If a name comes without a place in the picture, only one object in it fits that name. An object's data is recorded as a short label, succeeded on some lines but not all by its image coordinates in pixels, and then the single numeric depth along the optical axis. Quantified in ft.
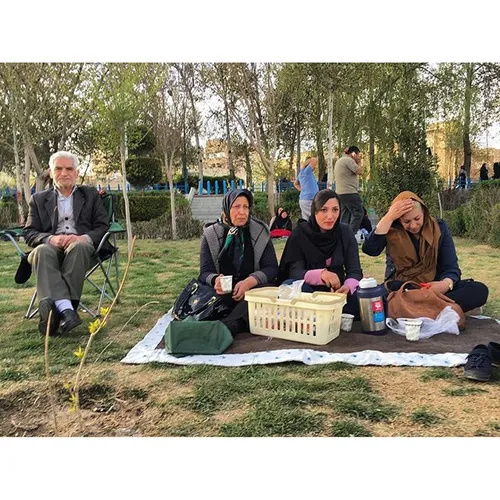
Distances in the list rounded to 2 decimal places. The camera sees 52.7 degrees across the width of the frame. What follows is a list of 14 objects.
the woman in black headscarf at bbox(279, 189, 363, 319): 8.63
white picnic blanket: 6.71
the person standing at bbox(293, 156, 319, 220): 17.28
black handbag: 8.16
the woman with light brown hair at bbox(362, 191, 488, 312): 8.54
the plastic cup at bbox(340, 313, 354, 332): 8.29
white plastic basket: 7.44
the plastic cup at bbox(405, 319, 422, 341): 7.63
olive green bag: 7.27
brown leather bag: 8.19
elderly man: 8.36
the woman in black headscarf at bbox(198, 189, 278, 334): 8.69
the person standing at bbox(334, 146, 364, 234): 15.20
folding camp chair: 9.39
